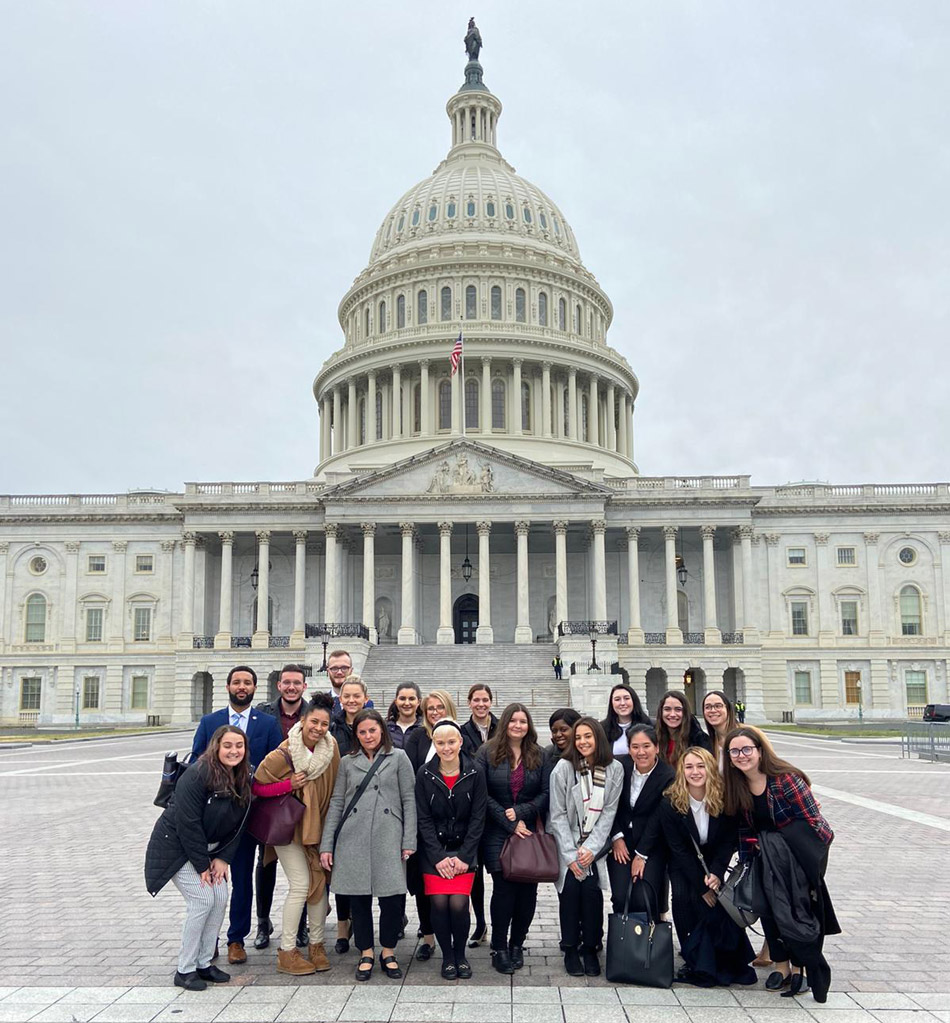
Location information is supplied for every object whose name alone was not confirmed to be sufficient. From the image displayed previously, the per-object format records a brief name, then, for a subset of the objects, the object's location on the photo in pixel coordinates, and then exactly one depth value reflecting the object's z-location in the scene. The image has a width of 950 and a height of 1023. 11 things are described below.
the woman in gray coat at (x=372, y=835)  8.97
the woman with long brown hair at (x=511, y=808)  9.20
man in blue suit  9.74
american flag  66.86
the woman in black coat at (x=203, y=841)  8.79
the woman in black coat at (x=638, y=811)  9.05
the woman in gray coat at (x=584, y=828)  9.09
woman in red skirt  8.98
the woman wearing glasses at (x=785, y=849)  8.26
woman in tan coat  9.12
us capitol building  61.03
